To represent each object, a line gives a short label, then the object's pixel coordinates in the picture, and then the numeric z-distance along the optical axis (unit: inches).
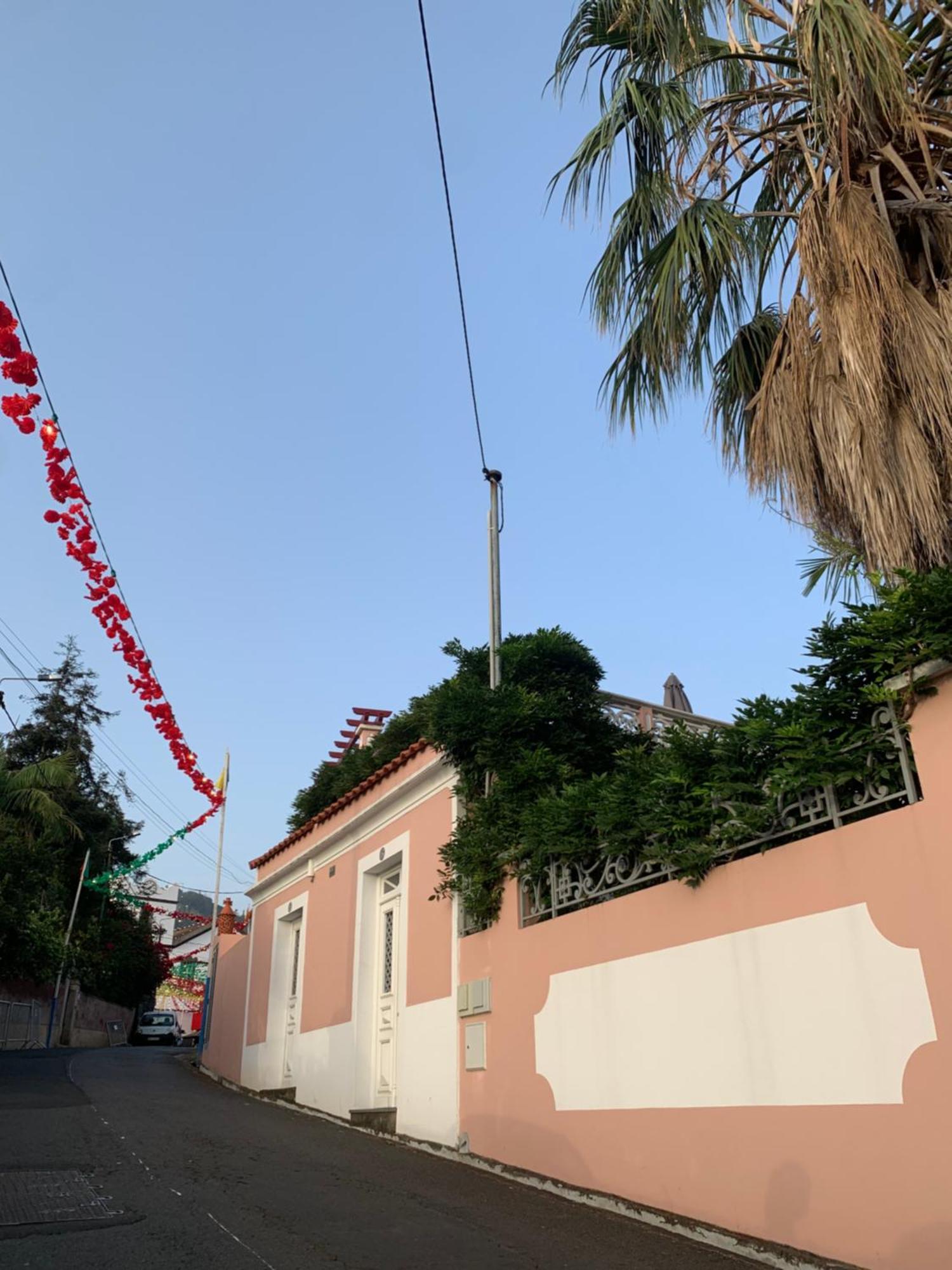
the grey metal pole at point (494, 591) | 361.4
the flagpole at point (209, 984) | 843.4
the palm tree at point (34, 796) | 987.9
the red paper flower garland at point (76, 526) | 262.4
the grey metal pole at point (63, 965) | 1161.6
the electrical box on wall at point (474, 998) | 313.9
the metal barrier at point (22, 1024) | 1055.8
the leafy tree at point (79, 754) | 1390.3
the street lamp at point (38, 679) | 733.9
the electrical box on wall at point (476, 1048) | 310.0
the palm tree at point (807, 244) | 229.8
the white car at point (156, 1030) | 1445.6
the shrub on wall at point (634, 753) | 189.5
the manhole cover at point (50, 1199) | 208.1
